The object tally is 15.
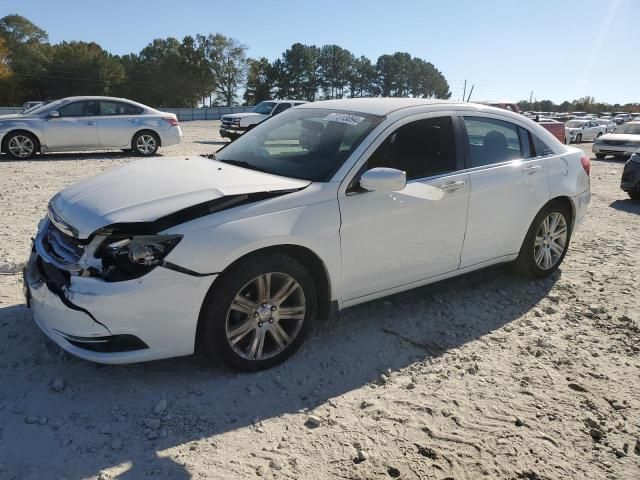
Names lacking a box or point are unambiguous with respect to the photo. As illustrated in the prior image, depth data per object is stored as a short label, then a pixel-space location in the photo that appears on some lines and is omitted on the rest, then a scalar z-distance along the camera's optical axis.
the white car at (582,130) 30.20
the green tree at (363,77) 114.50
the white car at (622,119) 45.41
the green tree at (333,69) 110.81
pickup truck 20.39
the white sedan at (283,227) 2.99
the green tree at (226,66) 92.75
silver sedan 12.23
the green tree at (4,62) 68.31
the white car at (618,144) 18.66
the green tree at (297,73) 98.94
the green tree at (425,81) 118.88
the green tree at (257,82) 97.49
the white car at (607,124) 32.82
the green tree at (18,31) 85.00
